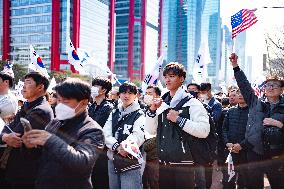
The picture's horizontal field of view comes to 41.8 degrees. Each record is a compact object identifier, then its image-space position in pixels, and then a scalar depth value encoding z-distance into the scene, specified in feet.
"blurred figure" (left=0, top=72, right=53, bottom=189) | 10.45
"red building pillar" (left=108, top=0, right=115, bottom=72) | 300.81
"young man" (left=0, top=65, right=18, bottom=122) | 14.06
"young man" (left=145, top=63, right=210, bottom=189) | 12.23
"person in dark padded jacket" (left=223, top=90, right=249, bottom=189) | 17.43
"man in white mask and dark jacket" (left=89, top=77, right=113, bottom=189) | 17.01
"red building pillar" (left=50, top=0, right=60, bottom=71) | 248.93
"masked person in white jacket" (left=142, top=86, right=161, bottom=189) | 17.65
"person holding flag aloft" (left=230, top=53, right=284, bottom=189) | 14.70
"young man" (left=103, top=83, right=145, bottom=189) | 13.91
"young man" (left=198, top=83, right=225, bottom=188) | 19.86
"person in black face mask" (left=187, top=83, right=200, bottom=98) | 22.71
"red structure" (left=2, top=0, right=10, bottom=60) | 266.77
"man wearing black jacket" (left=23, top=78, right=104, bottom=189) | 7.54
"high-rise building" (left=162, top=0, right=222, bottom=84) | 416.46
